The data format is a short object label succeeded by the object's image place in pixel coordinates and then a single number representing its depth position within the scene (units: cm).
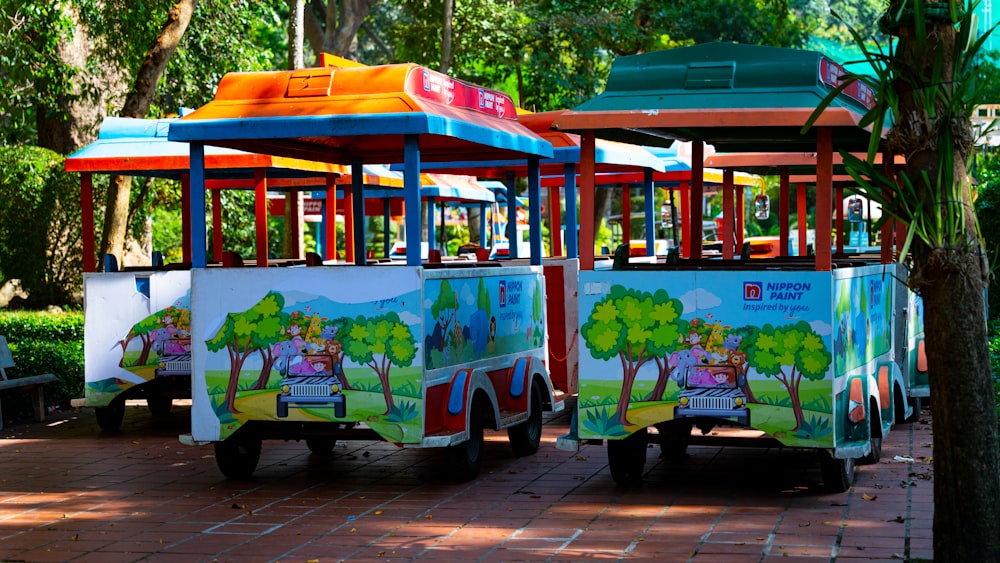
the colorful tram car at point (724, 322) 754
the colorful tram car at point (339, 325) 810
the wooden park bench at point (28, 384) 1156
